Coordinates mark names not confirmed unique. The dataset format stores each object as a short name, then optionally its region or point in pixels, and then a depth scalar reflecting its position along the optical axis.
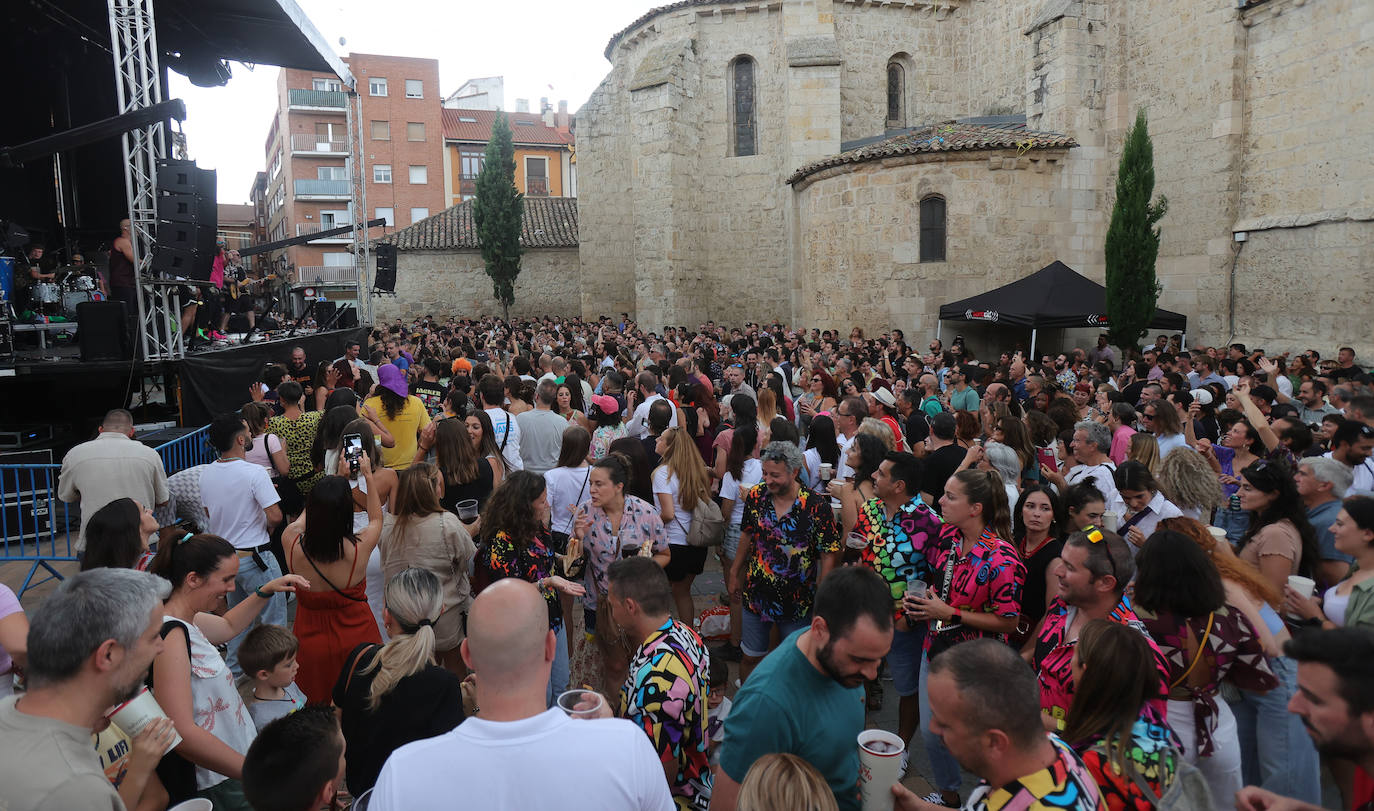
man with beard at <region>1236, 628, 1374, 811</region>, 1.98
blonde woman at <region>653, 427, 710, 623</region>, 5.23
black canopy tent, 14.35
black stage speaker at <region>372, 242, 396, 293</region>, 21.22
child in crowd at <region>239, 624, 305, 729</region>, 3.11
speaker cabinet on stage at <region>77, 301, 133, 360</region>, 9.13
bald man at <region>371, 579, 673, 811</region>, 1.72
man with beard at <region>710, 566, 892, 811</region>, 2.44
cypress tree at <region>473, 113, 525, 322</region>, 33.16
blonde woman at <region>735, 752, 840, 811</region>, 1.94
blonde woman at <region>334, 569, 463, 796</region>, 2.70
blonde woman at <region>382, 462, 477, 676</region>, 4.12
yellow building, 47.88
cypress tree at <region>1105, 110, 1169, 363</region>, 14.20
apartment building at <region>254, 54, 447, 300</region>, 43.59
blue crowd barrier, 7.79
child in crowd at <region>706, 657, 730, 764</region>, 3.22
